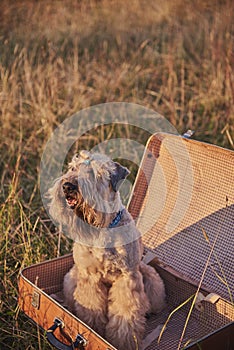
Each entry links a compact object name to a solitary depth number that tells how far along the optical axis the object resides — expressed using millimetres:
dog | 2611
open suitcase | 2977
